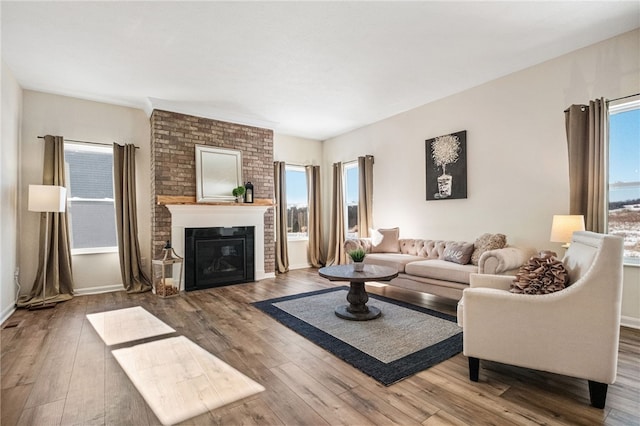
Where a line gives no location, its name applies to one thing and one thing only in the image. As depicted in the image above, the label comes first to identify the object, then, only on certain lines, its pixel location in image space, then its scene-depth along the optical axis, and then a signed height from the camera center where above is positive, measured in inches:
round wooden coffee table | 127.8 -34.1
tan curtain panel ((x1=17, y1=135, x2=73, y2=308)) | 166.9 -16.6
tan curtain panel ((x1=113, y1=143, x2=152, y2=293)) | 187.5 -4.6
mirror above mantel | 202.8 +26.0
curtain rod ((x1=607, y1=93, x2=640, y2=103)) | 119.7 +42.7
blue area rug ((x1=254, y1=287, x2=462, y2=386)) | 93.2 -47.3
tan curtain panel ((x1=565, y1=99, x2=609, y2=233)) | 123.2 +18.3
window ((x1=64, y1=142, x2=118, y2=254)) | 183.2 +9.0
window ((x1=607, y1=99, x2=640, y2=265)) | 123.6 +12.0
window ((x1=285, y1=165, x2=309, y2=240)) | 267.4 +5.5
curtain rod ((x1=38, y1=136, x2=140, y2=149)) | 179.2 +42.5
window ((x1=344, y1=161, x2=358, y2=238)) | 259.4 +10.2
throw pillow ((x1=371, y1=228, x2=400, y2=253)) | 202.7 -21.9
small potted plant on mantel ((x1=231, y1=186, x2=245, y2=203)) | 211.6 +12.8
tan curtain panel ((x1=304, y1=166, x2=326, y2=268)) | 270.8 -5.9
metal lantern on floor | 177.0 -37.3
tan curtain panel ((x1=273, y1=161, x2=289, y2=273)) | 250.4 -3.4
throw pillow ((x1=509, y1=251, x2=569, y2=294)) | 77.0 -18.5
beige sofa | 128.7 -28.8
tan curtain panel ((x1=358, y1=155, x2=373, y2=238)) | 234.5 +10.4
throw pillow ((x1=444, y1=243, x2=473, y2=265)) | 155.9 -23.8
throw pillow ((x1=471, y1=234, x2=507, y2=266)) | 148.5 -18.1
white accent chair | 68.2 -28.4
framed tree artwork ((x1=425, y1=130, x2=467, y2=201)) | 178.4 +25.0
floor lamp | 149.3 +6.2
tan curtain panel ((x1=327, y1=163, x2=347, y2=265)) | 259.0 -11.1
